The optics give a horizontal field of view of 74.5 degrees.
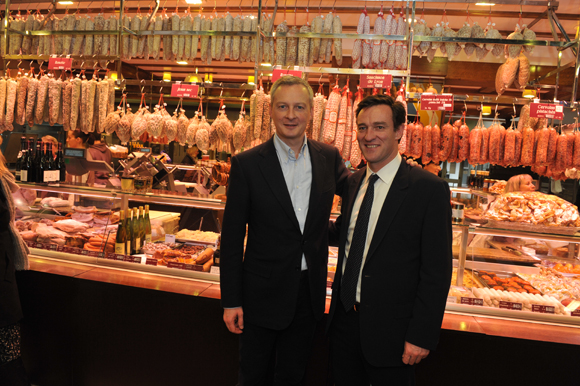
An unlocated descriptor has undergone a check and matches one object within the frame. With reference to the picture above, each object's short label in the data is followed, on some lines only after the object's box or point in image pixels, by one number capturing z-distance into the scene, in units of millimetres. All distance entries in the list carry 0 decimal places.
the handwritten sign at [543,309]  2617
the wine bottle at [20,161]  3560
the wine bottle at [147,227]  3426
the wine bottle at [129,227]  3217
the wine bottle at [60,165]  3867
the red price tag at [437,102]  3525
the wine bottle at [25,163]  3564
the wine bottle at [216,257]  3032
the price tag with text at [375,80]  3541
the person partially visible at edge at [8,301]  2434
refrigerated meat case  2707
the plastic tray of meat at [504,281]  2943
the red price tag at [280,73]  3674
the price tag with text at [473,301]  2680
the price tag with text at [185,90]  3912
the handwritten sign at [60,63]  4137
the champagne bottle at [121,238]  3150
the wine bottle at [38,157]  3764
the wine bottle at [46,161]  3723
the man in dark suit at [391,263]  1826
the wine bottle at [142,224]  3354
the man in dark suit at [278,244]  2088
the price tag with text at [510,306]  2635
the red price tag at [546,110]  3521
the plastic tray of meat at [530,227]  2797
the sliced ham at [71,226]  3432
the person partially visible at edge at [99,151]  6086
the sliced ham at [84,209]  3653
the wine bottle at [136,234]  3223
